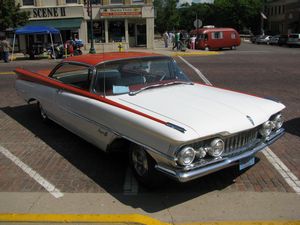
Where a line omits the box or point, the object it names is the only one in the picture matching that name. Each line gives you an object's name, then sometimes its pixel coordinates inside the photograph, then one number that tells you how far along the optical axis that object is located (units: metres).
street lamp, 28.06
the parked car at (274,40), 49.91
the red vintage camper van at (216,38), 34.69
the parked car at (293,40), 42.41
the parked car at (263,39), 54.19
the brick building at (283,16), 66.69
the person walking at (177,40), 32.19
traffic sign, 33.53
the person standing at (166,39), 37.13
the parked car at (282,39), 45.25
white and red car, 4.12
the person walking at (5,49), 23.30
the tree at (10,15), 26.06
